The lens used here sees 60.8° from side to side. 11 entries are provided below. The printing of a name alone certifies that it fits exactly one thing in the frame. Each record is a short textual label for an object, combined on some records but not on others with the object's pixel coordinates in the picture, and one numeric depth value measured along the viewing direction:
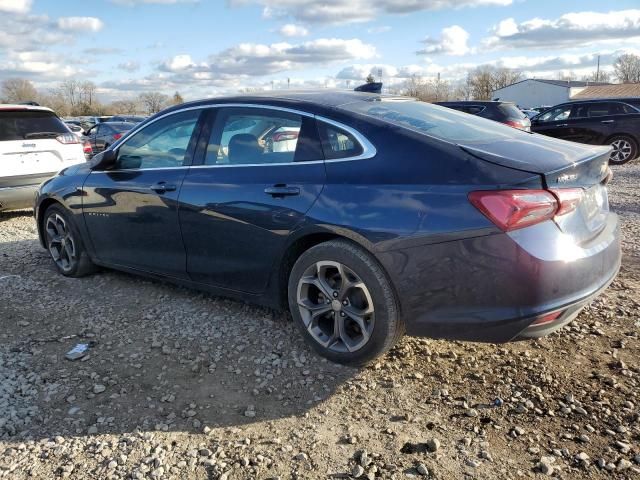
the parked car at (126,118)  25.95
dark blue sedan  2.70
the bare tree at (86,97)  81.24
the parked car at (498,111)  13.33
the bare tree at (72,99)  81.58
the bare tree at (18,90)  78.88
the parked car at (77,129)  19.88
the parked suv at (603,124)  13.32
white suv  7.17
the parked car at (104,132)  18.20
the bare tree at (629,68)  100.44
